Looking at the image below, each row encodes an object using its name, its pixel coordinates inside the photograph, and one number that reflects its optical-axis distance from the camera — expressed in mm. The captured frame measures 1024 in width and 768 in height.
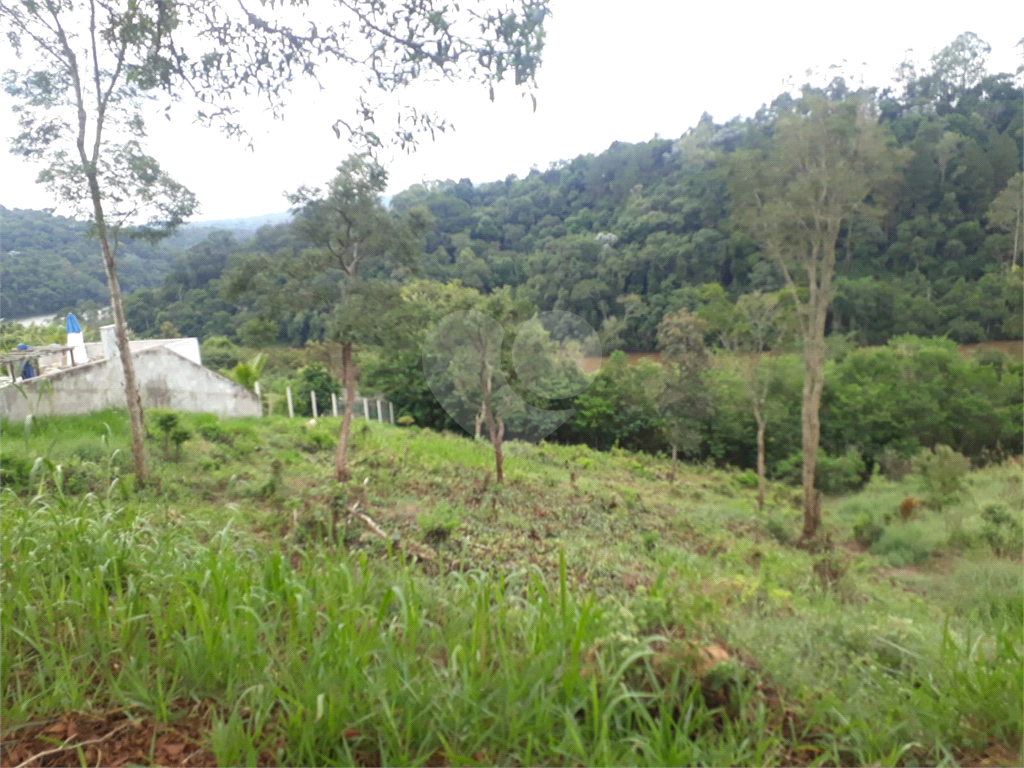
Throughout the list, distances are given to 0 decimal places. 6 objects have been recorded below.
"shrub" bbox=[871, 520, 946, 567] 7395
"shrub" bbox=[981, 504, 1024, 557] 6738
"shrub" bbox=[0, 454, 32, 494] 4380
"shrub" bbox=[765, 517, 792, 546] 8211
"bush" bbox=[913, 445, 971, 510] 10023
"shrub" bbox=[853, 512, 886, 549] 8520
